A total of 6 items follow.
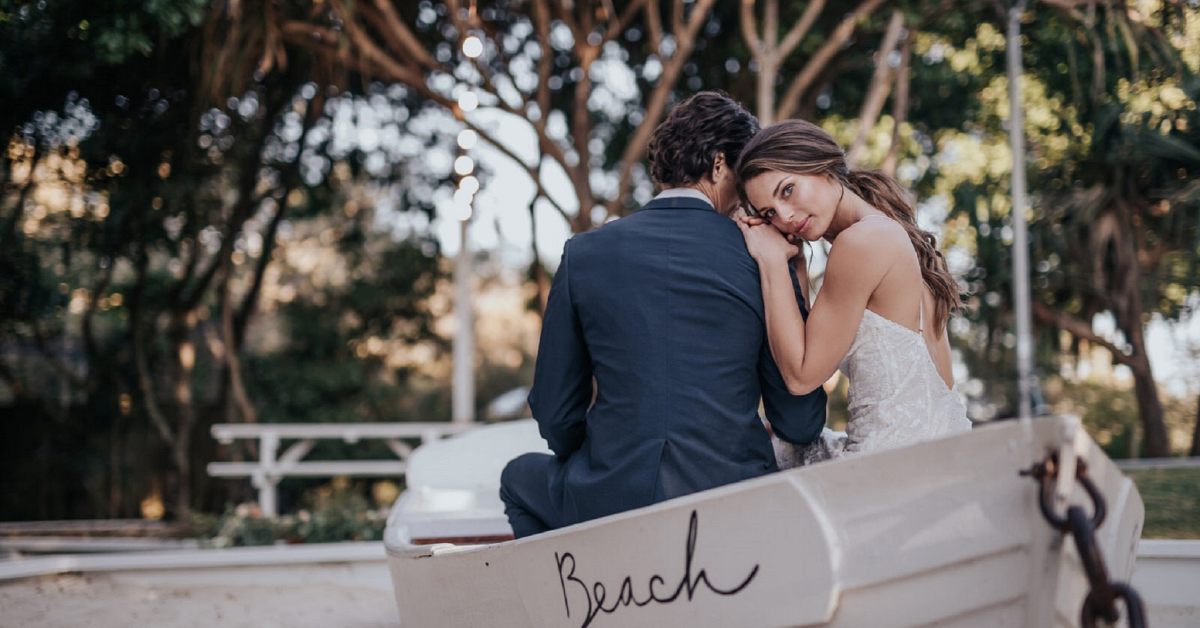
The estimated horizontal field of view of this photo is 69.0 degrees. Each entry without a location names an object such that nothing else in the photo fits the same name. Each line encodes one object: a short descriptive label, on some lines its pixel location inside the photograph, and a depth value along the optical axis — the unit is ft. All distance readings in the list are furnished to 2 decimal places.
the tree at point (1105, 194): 28.22
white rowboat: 5.02
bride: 6.82
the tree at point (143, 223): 32.24
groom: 6.71
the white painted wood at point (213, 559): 18.20
